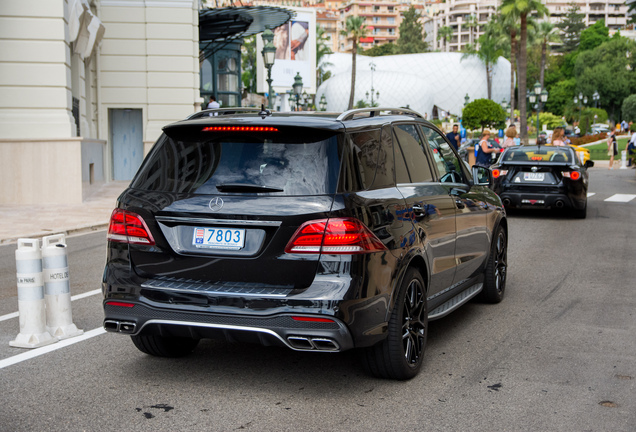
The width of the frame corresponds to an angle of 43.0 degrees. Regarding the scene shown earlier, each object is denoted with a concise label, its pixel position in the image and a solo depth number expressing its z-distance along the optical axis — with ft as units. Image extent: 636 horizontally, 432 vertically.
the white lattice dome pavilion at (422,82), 472.03
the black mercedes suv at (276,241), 14.53
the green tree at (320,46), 381.81
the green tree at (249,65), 343.87
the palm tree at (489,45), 331.18
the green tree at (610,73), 362.74
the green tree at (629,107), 337.04
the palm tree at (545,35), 293.68
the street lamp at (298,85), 106.22
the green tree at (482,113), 271.49
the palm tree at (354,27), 279.69
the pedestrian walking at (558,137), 67.79
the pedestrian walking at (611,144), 124.57
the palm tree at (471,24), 402.76
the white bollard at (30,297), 18.71
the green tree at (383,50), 629.10
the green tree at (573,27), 519.64
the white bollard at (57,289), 19.42
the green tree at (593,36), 472.03
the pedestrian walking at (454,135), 85.40
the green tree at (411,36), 611.88
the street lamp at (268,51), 80.53
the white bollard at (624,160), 127.80
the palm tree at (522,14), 153.81
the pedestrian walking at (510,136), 63.05
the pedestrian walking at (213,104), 81.01
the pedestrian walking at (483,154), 62.23
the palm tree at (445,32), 529.04
